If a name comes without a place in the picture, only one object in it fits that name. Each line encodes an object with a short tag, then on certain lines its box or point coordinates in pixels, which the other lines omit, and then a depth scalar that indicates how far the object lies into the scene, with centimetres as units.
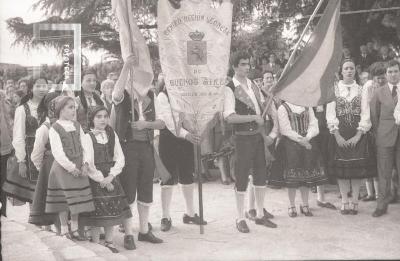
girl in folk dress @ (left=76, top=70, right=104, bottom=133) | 550
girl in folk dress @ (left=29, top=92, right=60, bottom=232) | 502
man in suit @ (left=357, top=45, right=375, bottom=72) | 1009
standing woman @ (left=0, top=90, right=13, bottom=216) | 574
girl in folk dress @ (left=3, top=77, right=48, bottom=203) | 543
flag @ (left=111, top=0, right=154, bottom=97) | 503
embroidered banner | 521
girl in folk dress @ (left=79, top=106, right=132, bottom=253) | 470
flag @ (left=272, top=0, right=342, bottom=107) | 534
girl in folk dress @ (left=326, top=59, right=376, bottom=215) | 616
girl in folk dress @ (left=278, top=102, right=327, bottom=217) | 612
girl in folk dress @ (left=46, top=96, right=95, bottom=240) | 463
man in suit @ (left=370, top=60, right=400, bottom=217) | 606
